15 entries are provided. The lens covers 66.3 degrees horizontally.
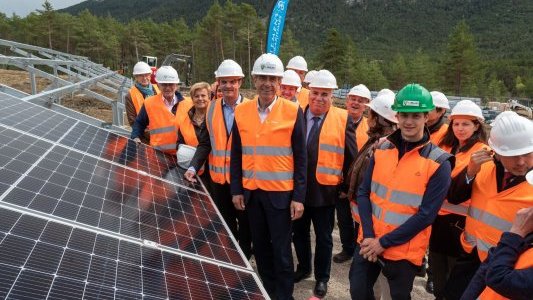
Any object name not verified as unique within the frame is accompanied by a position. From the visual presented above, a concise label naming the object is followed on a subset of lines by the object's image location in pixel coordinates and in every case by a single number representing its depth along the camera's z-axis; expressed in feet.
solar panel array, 6.77
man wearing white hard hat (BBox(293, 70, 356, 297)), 14.25
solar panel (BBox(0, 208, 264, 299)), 6.30
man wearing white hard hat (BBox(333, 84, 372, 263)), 16.78
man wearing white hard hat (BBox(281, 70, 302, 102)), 20.21
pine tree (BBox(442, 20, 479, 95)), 161.99
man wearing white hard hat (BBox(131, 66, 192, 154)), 17.28
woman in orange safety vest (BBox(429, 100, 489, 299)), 12.35
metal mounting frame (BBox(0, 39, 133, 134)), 21.66
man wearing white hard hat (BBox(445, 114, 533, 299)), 8.57
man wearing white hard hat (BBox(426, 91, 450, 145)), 14.83
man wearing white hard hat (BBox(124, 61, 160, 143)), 21.33
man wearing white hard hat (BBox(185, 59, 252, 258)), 14.21
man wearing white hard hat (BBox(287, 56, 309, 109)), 24.62
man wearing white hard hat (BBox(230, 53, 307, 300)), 12.48
